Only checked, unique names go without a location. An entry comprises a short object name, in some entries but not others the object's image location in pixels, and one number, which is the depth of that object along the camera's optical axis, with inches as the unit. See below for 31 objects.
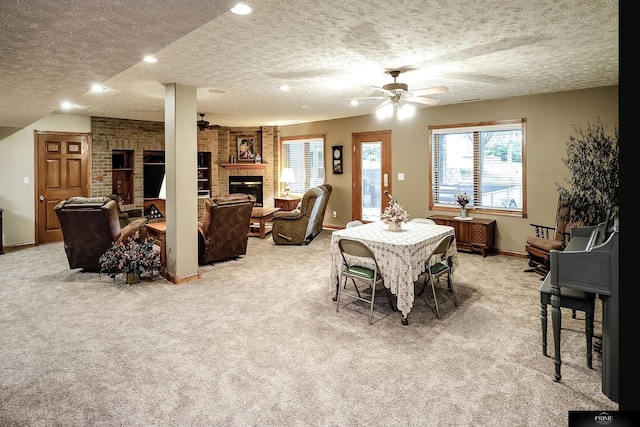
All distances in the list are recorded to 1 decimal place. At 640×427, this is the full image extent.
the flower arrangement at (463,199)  262.8
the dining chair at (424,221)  197.0
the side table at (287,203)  370.3
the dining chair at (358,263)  144.3
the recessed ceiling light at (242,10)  105.3
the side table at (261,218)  314.3
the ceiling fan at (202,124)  293.0
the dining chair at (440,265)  149.4
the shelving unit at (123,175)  346.3
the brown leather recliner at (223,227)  220.8
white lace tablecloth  142.5
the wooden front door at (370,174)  316.8
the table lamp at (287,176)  372.5
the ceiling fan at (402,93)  165.5
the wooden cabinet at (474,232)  249.5
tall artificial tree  179.7
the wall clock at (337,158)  346.0
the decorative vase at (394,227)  170.5
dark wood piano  90.1
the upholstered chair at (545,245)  199.9
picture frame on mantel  403.5
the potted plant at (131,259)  195.3
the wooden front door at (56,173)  300.0
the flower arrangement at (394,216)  170.7
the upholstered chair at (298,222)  288.4
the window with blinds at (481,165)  253.1
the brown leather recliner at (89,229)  206.1
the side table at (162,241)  208.8
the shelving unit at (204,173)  395.5
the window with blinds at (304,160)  368.7
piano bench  105.4
